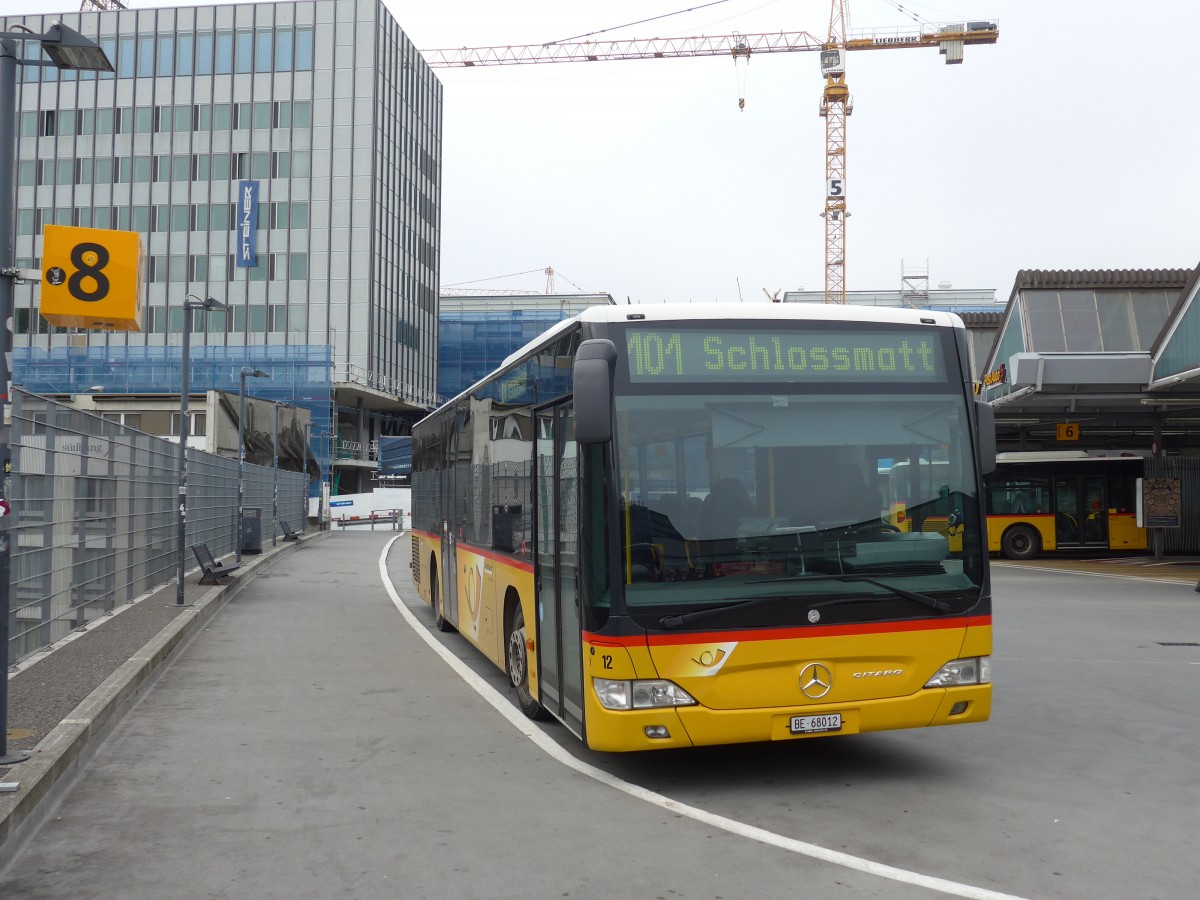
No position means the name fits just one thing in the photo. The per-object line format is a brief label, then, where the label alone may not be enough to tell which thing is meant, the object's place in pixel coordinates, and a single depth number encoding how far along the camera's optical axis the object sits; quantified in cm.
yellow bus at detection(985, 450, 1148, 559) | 3334
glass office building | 7200
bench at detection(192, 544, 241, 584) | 2112
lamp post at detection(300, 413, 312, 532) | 5319
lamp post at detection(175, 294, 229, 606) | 1720
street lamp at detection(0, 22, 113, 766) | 696
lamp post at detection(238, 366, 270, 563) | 2950
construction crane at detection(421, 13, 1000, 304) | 9688
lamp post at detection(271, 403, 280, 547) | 4086
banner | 7131
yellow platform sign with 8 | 926
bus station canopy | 2462
